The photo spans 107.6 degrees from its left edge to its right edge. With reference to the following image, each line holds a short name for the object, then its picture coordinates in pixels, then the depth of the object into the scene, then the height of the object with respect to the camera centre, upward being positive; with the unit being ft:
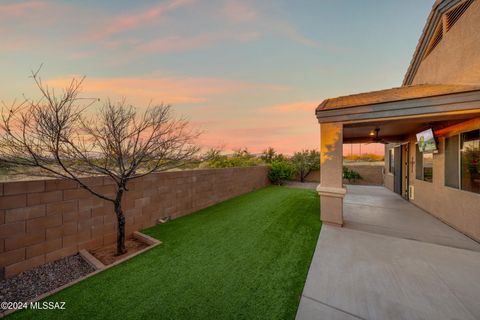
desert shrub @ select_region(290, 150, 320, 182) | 44.65 -0.15
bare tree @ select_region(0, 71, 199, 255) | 8.54 +1.33
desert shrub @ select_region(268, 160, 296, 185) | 40.34 -2.46
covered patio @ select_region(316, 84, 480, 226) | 11.13 +3.49
